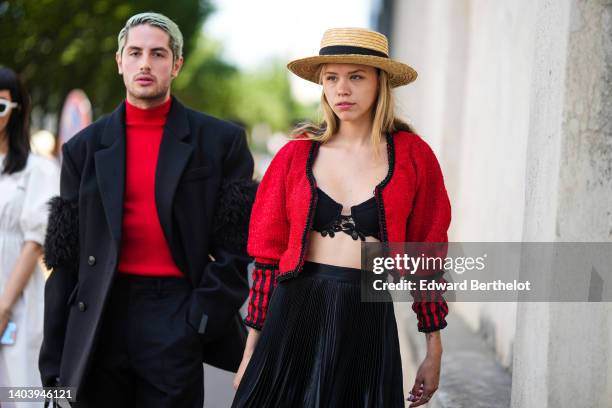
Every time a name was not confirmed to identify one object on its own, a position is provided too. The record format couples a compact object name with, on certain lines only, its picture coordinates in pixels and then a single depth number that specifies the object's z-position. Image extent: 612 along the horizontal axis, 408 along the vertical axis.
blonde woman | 3.06
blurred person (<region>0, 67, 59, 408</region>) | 4.56
